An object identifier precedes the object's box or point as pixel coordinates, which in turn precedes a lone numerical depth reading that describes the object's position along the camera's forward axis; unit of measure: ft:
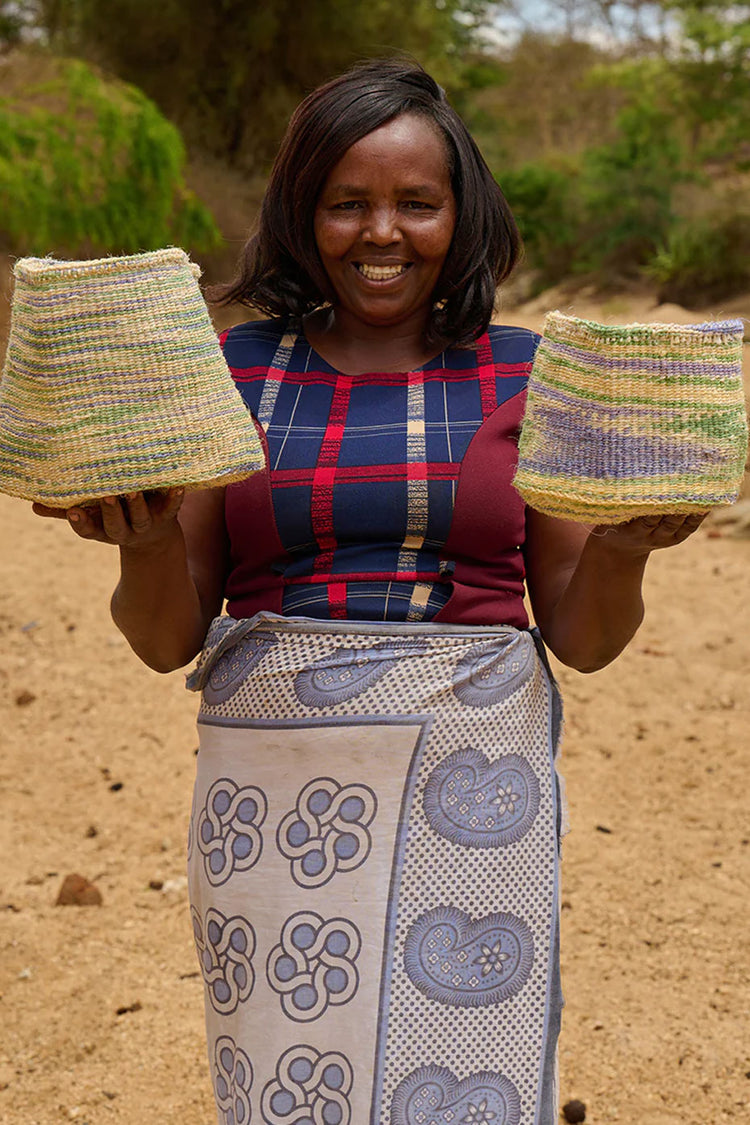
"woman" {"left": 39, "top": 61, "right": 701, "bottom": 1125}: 4.37
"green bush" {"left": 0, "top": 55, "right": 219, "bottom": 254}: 27.30
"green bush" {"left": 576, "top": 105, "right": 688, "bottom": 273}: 47.96
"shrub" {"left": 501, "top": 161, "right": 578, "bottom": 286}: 51.29
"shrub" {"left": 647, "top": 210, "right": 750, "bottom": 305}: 43.11
